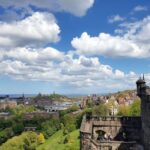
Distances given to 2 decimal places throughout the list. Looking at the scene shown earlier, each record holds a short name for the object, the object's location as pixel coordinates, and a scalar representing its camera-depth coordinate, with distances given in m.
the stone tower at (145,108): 21.46
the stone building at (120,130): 20.74
